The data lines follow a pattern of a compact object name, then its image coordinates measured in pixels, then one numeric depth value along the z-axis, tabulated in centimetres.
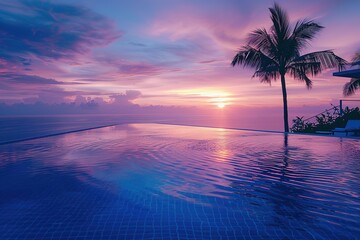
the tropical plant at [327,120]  1512
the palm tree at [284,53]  1423
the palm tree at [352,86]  1720
